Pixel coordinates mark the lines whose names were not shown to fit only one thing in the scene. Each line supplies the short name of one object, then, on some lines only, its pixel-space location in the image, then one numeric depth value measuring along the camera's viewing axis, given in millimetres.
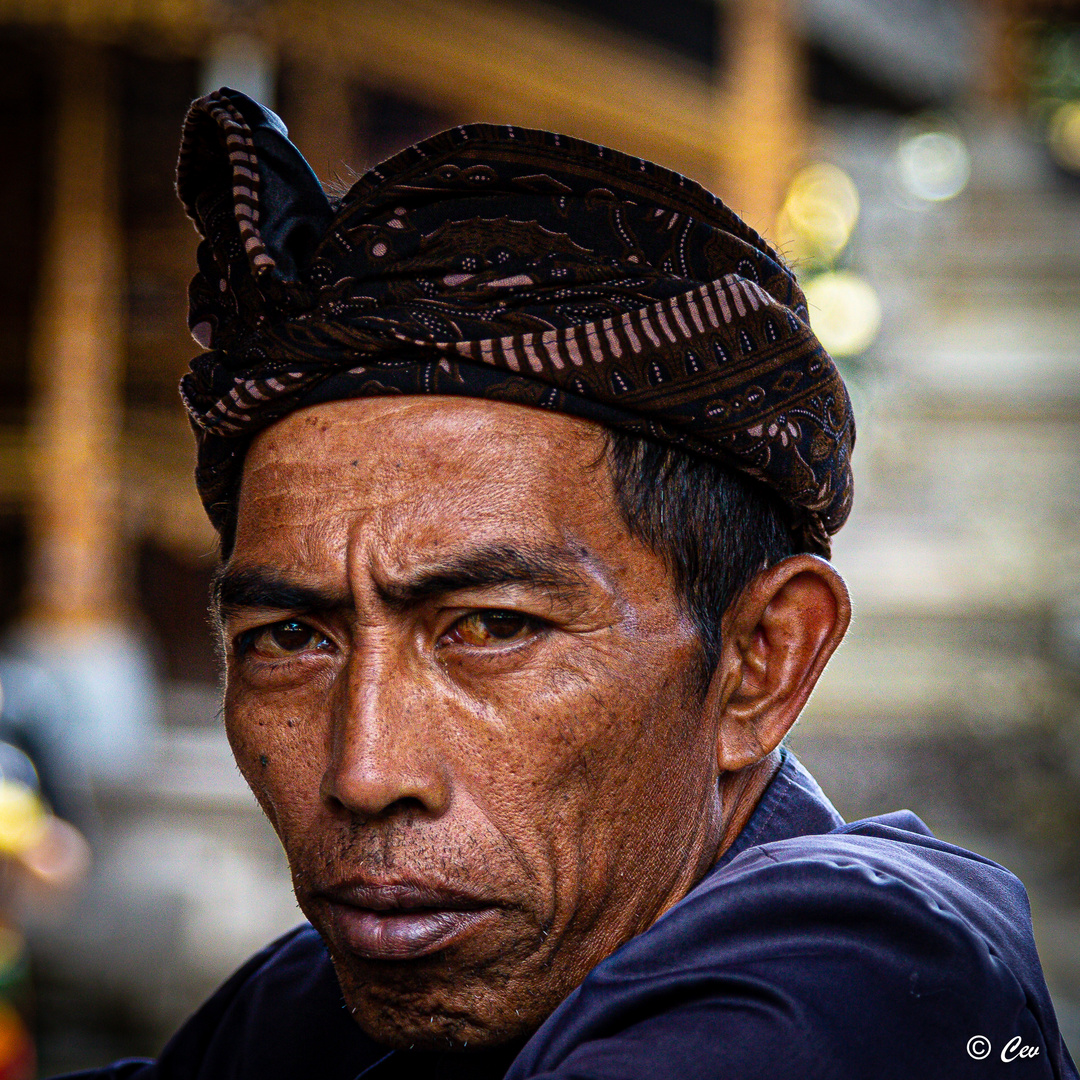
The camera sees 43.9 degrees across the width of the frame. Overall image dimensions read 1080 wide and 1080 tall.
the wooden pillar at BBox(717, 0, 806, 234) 8875
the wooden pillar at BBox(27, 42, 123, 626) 8711
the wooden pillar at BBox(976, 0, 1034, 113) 10812
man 1333
